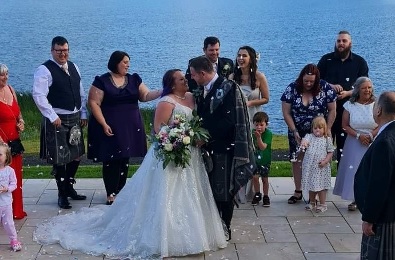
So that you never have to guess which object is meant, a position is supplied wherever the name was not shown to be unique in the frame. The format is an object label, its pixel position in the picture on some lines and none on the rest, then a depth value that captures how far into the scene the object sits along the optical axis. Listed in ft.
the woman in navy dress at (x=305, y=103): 24.93
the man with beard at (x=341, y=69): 26.61
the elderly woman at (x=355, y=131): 24.67
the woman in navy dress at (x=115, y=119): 25.08
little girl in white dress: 24.76
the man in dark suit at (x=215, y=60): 25.73
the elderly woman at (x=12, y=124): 23.47
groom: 20.83
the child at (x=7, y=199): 21.34
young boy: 25.34
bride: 20.77
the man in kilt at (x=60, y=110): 24.48
